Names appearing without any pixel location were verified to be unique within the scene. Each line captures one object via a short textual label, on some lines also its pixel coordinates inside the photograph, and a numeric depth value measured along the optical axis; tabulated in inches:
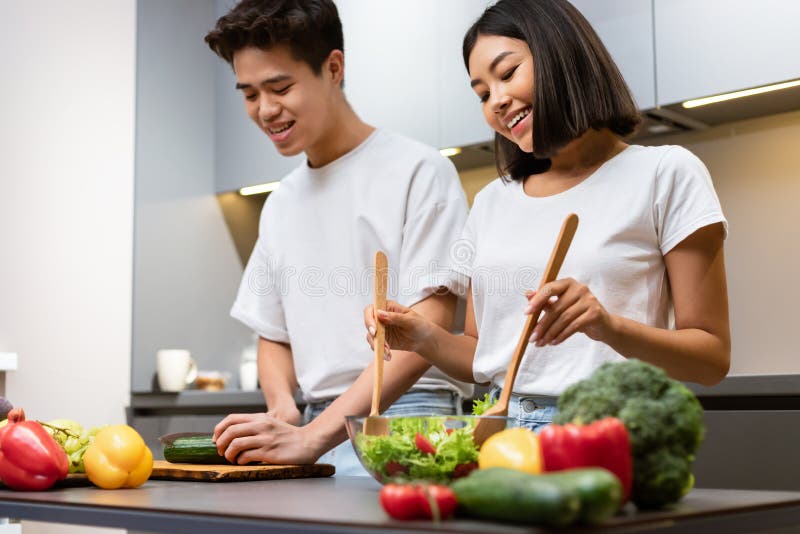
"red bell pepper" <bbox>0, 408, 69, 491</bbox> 48.5
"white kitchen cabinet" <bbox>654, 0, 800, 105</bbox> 92.7
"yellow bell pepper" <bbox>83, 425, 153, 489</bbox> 48.7
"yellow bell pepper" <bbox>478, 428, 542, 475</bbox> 33.8
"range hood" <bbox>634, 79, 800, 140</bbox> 100.5
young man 69.9
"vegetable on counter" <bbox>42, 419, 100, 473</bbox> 53.5
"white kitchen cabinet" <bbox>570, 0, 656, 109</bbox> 102.1
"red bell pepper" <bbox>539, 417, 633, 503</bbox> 31.7
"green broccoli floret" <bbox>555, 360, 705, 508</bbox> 33.6
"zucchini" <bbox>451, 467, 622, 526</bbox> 27.3
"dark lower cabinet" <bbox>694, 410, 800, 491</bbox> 85.4
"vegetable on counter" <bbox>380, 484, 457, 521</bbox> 30.5
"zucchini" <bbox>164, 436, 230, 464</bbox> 57.4
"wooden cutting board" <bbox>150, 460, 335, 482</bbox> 52.2
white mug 134.2
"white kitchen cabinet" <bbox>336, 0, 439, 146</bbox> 121.4
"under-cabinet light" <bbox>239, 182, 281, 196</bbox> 141.3
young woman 51.5
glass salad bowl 38.8
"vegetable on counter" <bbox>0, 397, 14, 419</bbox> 62.8
